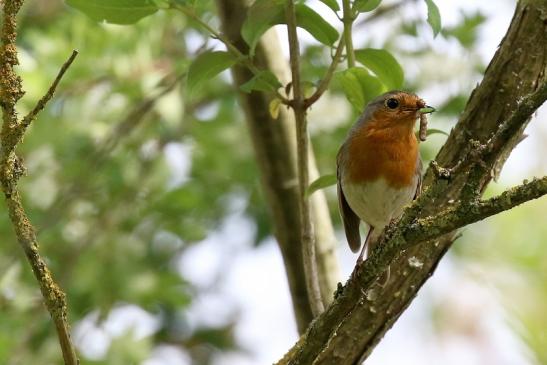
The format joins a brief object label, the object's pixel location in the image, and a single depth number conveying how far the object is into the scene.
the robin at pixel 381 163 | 7.69
